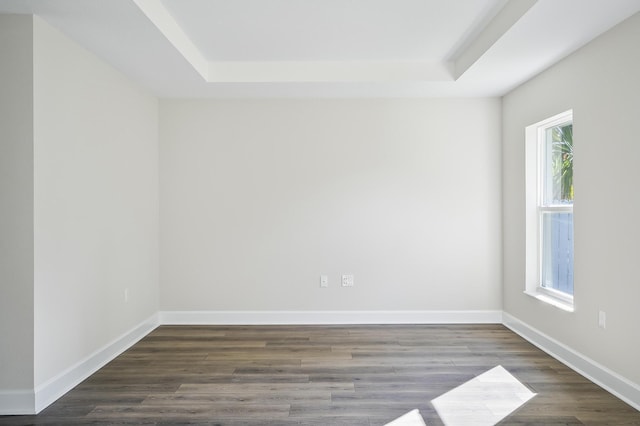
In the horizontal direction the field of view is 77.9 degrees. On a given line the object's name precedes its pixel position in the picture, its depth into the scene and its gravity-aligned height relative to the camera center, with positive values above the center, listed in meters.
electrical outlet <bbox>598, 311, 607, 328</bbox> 2.74 -0.76
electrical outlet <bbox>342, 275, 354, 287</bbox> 4.34 -0.76
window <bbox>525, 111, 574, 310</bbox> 3.35 +0.02
